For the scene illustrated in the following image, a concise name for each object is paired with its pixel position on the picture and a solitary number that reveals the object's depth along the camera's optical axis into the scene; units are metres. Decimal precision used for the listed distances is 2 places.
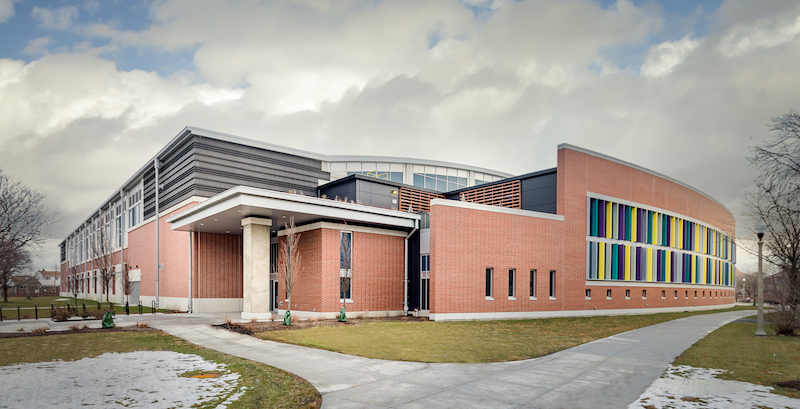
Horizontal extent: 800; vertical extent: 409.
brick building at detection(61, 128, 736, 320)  26.00
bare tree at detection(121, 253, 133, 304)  32.64
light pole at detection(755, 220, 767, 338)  18.05
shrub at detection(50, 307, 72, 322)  24.58
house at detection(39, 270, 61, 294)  160.75
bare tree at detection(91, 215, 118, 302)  32.41
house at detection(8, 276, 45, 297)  102.38
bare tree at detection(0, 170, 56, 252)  28.69
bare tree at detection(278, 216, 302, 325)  24.26
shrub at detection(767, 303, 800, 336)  18.78
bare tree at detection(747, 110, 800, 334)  17.25
